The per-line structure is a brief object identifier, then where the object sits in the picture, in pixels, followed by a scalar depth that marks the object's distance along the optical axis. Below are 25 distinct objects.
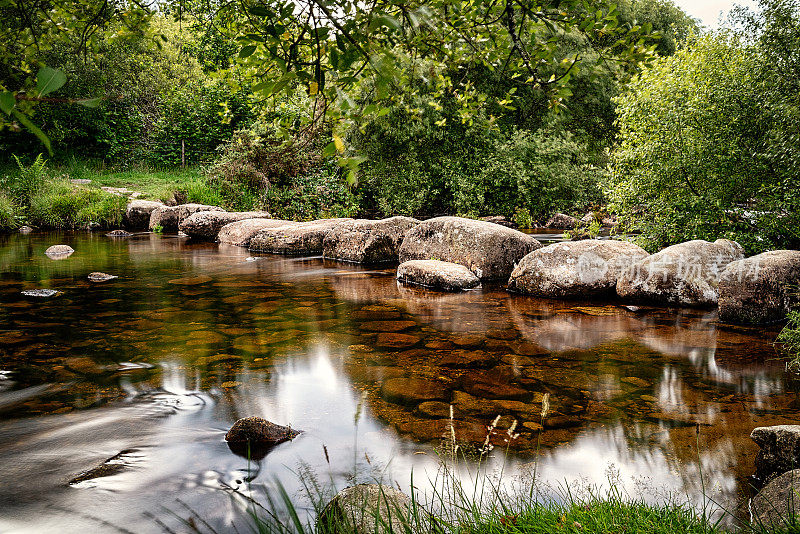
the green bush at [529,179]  19.86
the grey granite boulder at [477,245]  9.80
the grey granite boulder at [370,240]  12.11
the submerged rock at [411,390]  4.35
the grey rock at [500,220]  20.38
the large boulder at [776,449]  2.95
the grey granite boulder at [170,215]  19.30
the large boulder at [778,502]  2.25
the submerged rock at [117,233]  17.94
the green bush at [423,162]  20.00
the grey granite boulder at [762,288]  6.44
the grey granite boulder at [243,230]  15.20
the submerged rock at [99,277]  9.61
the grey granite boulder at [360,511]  2.25
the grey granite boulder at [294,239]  13.56
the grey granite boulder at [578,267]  8.20
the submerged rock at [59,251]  12.79
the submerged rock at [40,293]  8.21
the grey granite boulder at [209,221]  17.19
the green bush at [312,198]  19.33
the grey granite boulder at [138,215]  20.06
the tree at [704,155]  7.93
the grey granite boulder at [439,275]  9.05
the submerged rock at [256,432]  3.65
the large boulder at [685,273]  7.57
